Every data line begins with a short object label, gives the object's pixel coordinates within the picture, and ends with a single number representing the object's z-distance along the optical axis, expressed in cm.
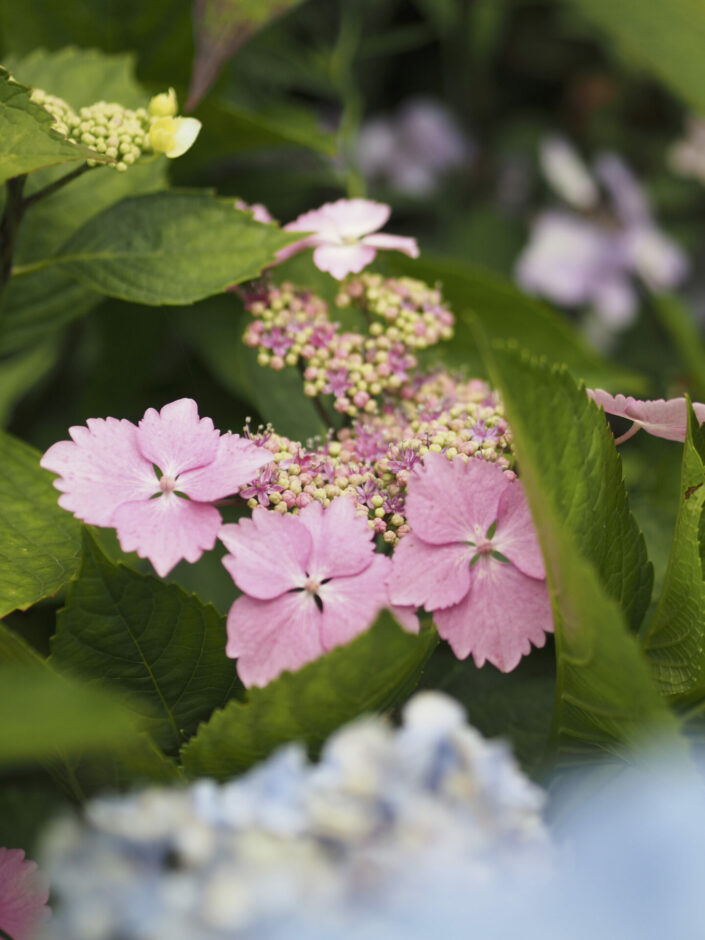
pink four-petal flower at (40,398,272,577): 50
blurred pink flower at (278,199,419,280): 57
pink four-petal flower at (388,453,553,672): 51
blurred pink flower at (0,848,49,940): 49
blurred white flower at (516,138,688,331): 103
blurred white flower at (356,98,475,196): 145
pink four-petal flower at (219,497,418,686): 50
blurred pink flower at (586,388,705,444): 53
